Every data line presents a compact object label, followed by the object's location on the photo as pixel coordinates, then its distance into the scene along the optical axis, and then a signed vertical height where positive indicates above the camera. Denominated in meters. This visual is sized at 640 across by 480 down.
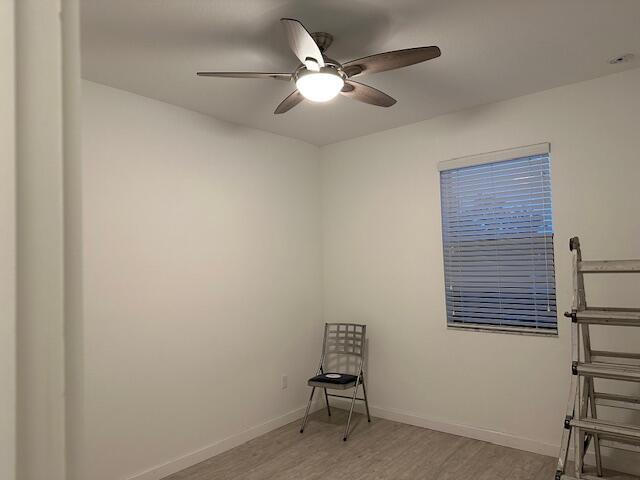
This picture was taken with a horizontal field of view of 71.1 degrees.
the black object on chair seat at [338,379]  3.78 -1.03
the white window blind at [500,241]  3.34 +0.10
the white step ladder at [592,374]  2.31 -0.67
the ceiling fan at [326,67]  2.05 +0.97
